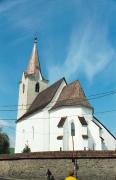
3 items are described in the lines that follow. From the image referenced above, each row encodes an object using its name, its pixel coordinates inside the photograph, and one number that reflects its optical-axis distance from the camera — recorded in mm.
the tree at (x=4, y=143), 41469
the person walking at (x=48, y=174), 20177
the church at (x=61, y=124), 33312
